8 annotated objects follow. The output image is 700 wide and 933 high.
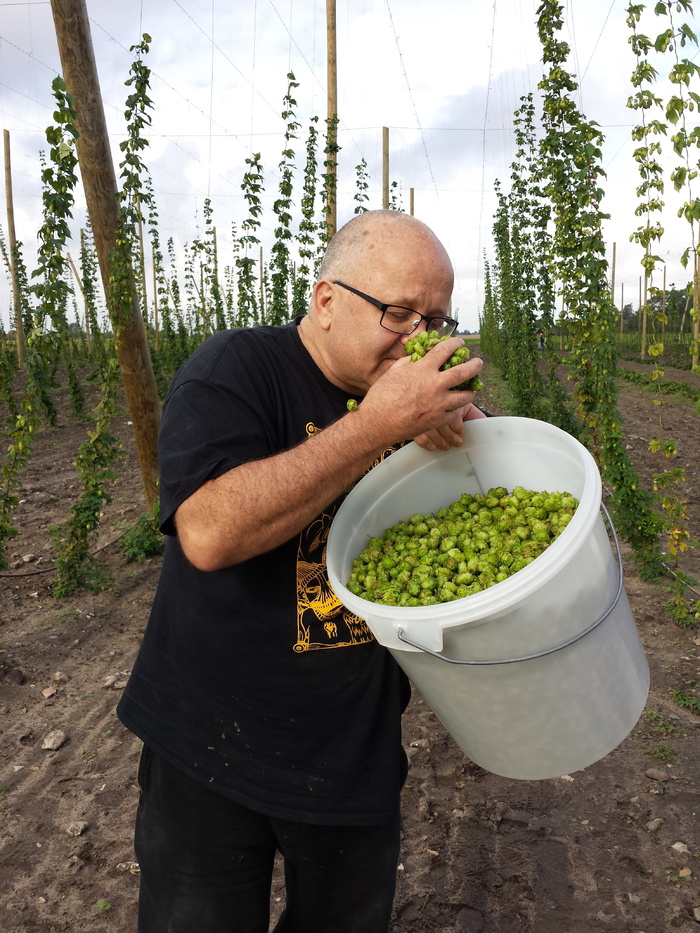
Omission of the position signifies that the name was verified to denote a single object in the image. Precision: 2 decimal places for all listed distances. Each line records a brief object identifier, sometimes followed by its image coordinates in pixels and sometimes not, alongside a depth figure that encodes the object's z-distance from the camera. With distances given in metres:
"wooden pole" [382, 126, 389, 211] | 15.40
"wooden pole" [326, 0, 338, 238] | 9.26
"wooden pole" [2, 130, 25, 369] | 14.61
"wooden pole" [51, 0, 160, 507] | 4.53
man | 1.64
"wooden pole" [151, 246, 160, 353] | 16.19
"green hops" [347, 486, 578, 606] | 1.57
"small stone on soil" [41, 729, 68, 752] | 3.69
